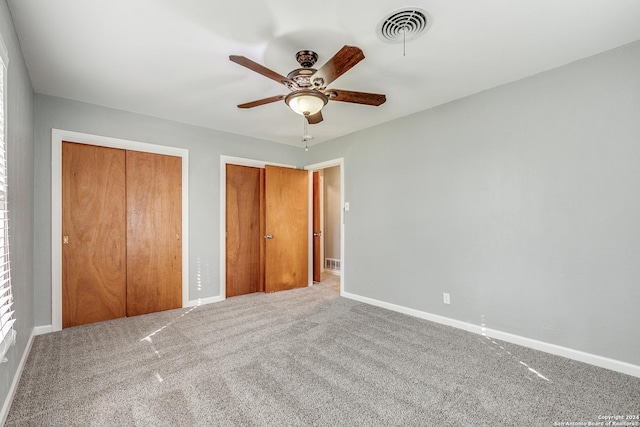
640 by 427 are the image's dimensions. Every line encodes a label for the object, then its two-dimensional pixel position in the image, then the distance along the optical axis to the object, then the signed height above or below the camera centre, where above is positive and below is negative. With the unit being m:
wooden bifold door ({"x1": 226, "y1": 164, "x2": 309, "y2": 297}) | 4.51 -0.22
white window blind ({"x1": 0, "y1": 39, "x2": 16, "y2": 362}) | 1.60 -0.13
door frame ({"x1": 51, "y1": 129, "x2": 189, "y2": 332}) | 3.09 +0.06
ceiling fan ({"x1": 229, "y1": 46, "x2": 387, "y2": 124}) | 1.85 +0.98
